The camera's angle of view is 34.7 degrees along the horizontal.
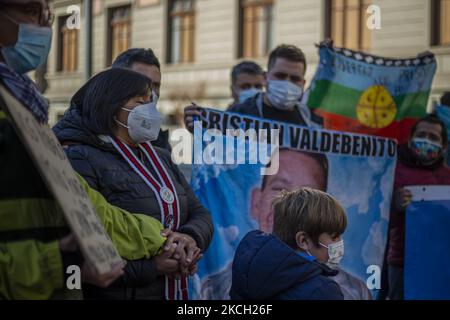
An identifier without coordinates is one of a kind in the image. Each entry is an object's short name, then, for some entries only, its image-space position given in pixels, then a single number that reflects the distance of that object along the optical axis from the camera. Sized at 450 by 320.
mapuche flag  5.21
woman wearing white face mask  2.72
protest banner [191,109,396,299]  3.97
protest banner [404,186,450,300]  4.59
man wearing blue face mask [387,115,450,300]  4.84
